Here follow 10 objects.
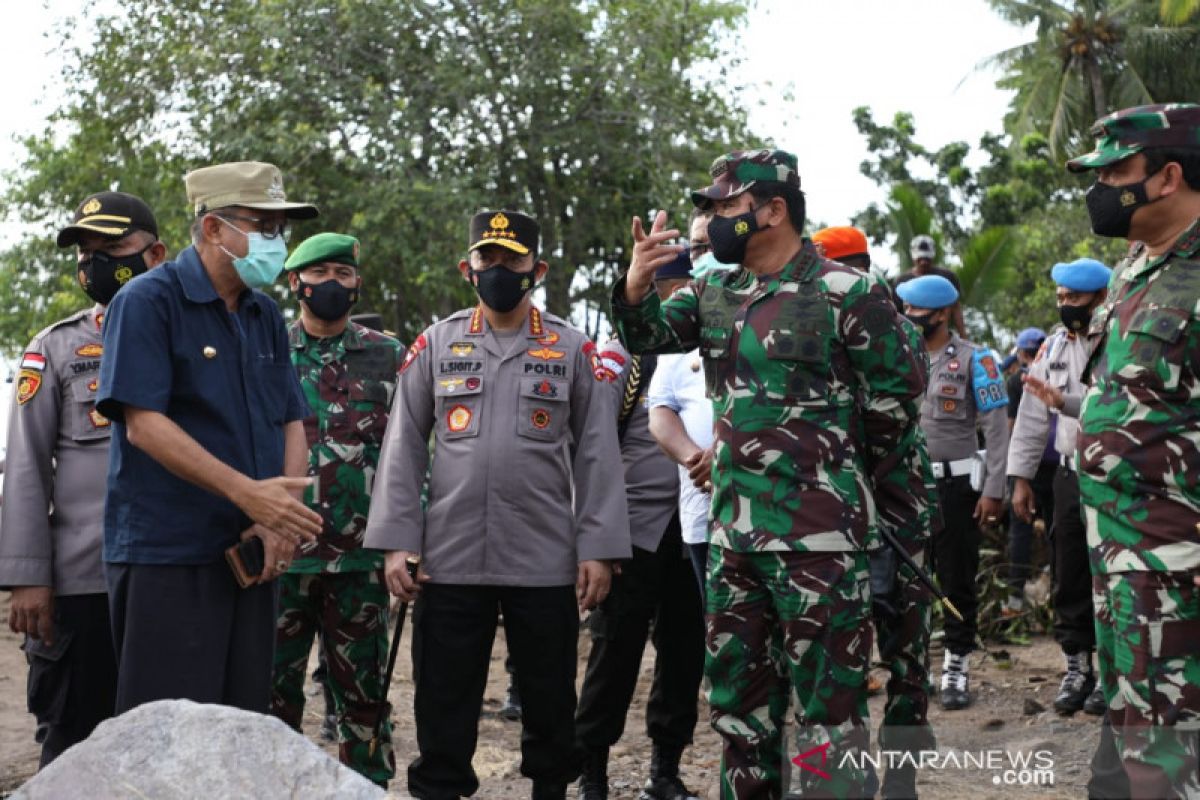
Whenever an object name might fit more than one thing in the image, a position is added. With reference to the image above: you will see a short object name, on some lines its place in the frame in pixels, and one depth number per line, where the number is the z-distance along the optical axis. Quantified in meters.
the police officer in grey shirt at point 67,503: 4.64
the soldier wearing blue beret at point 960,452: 7.60
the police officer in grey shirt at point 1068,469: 6.69
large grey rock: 3.39
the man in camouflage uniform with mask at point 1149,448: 3.72
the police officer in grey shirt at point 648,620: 5.73
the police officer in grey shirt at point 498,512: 4.88
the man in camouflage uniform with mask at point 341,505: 5.51
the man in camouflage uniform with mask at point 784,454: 4.17
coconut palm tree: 28.95
